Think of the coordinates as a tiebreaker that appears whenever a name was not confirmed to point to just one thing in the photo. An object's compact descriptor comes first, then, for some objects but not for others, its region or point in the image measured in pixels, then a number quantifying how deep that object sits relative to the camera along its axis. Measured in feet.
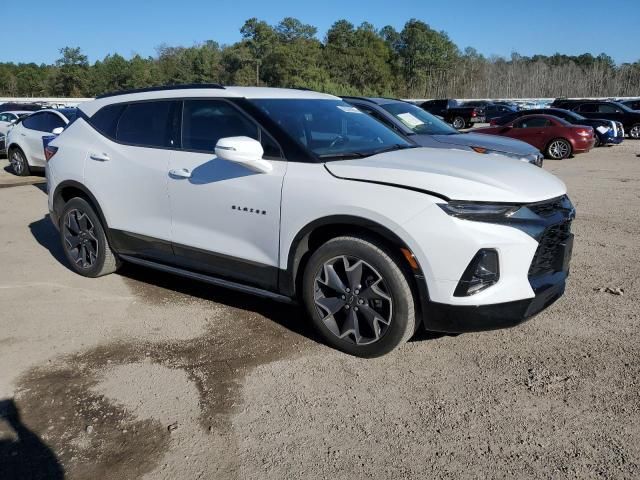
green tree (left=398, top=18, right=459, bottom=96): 323.98
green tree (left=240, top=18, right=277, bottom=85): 277.44
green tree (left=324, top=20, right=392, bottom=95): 272.72
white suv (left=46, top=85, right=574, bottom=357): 10.79
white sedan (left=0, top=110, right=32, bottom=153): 51.70
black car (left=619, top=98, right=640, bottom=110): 95.61
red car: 55.88
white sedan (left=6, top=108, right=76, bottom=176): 40.40
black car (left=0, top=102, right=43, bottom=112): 70.51
